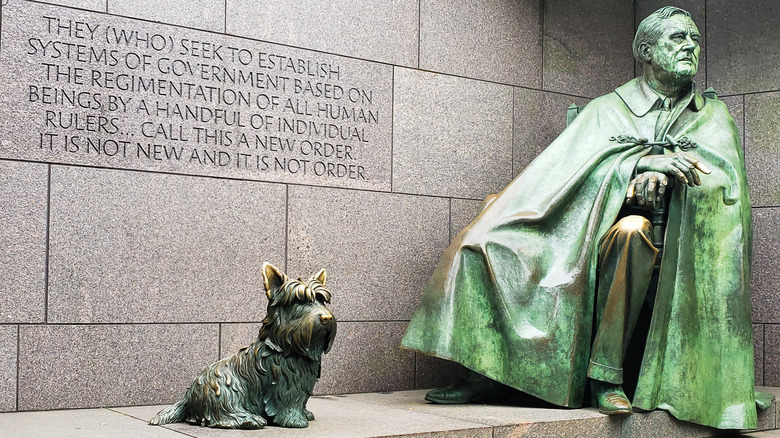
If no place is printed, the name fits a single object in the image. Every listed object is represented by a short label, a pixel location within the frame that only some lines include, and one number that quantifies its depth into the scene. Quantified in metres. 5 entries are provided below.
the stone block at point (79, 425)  4.59
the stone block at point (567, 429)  5.03
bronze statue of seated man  5.57
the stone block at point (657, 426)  5.49
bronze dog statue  4.64
